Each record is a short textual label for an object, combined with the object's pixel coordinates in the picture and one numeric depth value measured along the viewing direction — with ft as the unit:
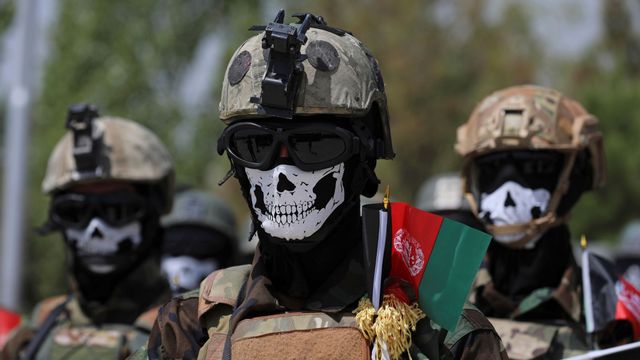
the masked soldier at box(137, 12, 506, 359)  21.11
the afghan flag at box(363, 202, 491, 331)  21.32
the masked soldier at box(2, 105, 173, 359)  36.43
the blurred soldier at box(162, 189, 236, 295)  51.22
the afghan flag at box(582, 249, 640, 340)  29.94
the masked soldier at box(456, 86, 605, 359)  32.01
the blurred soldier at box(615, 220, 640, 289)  56.82
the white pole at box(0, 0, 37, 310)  72.10
